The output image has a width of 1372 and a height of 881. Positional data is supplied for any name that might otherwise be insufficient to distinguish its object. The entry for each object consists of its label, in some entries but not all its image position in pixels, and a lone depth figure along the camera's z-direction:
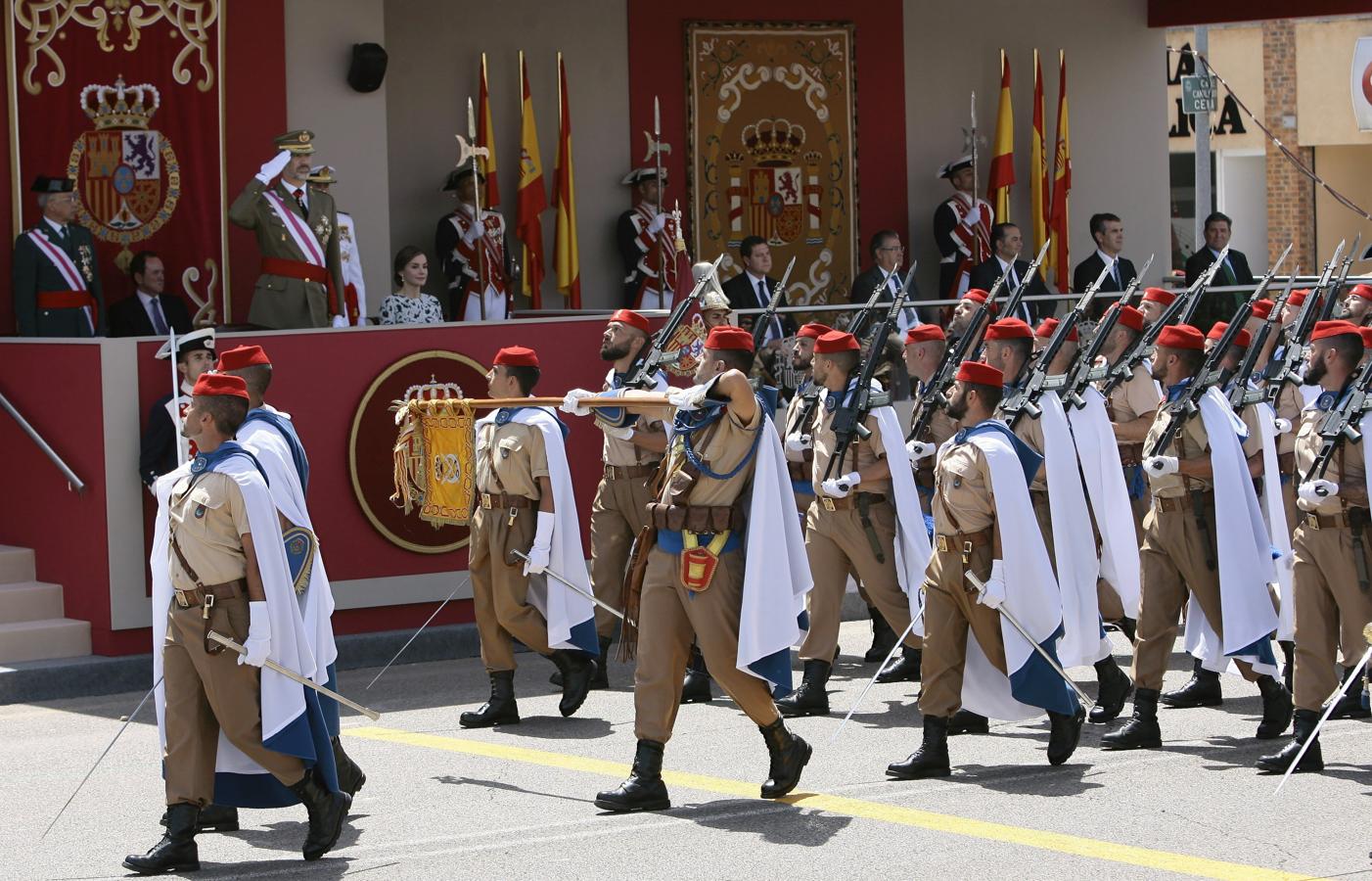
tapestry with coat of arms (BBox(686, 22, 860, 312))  18.64
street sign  21.47
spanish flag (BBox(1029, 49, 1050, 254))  19.97
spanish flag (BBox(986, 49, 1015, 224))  19.61
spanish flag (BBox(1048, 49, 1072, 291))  20.12
